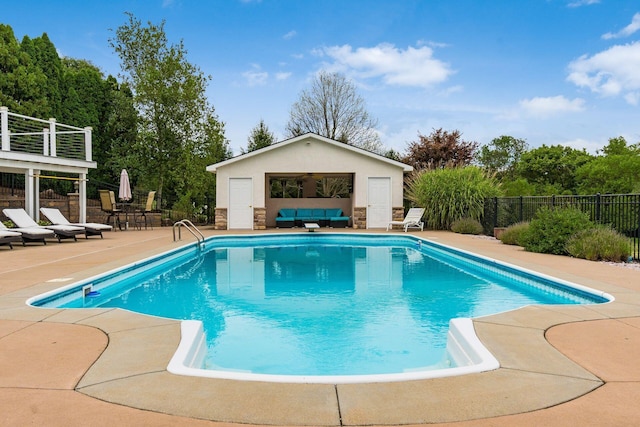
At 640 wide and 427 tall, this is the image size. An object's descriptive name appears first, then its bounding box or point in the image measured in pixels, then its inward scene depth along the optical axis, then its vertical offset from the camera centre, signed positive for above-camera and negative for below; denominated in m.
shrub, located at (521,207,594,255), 10.73 -0.43
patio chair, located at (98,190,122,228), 18.03 +0.24
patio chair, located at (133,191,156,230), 19.69 -0.21
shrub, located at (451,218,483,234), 17.31 -0.63
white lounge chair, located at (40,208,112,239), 14.28 -0.39
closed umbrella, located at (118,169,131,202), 18.70 +0.84
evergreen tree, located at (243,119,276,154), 29.88 +4.55
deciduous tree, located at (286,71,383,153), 32.16 +6.65
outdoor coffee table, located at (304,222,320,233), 17.06 -0.63
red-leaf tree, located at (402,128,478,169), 28.41 +3.58
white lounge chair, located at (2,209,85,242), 12.77 -0.47
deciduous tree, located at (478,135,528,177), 50.28 +6.03
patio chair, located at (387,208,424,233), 17.83 -0.40
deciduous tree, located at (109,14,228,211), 22.91 +4.33
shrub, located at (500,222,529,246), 12.77 -0.68
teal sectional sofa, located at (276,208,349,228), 20.61 -0.34
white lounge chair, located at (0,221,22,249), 11.30 -0.64
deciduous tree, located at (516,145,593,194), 36.38 +3.45
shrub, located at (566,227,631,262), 9.59 -0.75
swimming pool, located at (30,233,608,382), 4.40 -1.33
